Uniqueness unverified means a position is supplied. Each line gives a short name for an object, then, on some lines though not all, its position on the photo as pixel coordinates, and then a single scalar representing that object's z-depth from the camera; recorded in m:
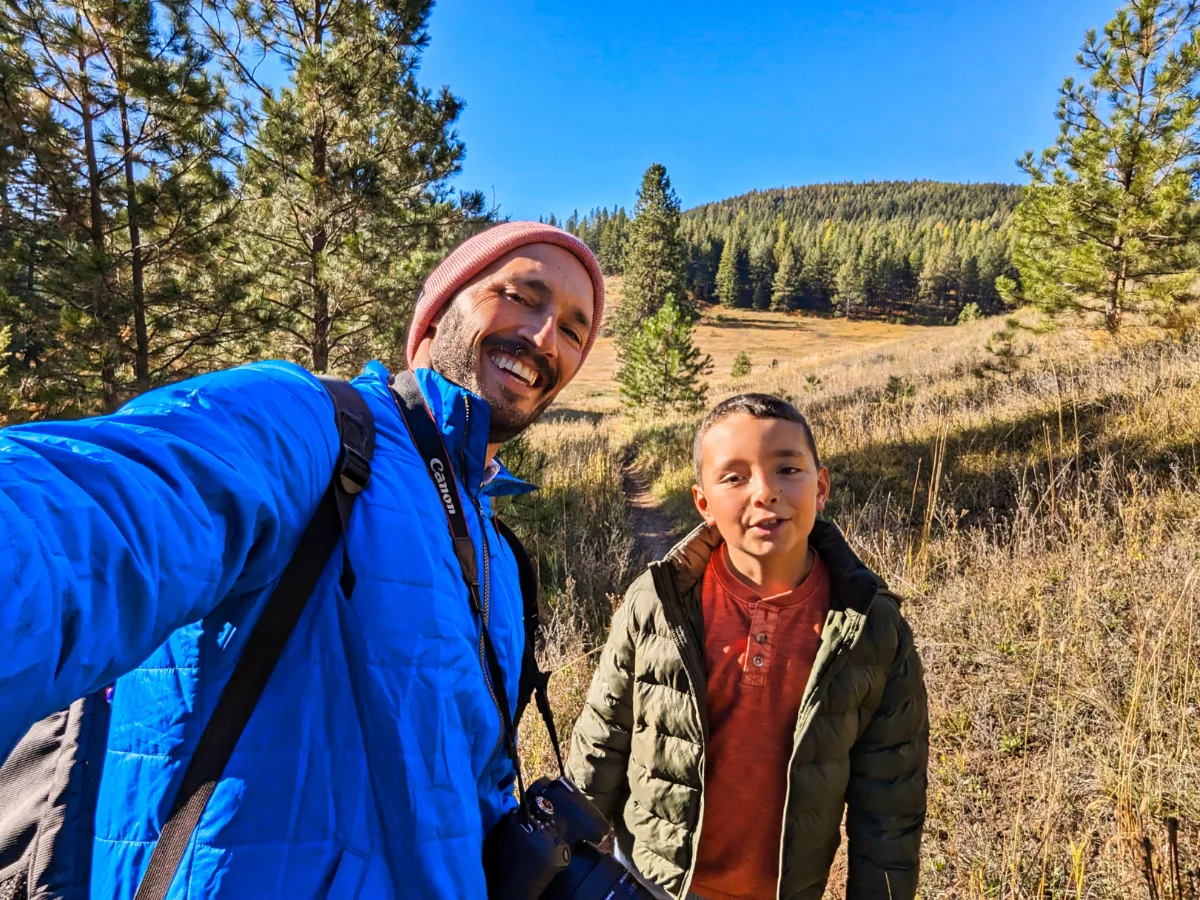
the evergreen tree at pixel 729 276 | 74.19
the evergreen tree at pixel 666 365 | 18.86
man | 0.53
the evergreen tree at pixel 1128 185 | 9.31
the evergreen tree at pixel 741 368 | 27.41
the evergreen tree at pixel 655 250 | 32.34
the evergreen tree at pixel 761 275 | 77.19
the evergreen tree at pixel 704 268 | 78.69
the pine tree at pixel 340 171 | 6.32
